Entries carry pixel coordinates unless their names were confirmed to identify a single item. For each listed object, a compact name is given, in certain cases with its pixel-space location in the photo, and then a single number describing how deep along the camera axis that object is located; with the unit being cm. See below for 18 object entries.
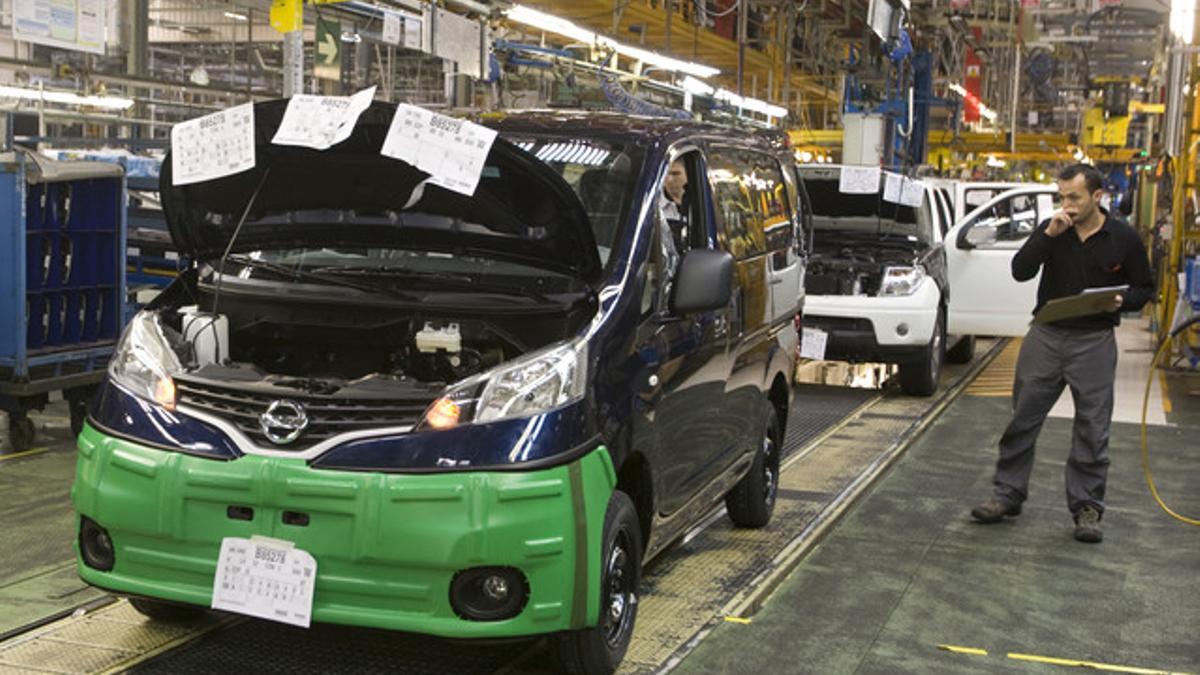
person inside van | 504
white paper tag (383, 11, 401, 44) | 923
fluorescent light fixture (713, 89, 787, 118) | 1427
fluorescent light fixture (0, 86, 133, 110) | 1157
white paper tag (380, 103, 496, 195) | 392
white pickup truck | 1065
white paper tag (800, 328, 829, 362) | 820
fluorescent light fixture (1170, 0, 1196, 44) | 1319
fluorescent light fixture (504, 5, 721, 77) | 1049
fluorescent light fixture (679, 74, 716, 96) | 1303
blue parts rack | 753
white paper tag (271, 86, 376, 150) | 396
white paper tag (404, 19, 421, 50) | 941
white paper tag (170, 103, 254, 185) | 416
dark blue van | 373
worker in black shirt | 633
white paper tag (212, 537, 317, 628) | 373
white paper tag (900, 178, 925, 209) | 1107
